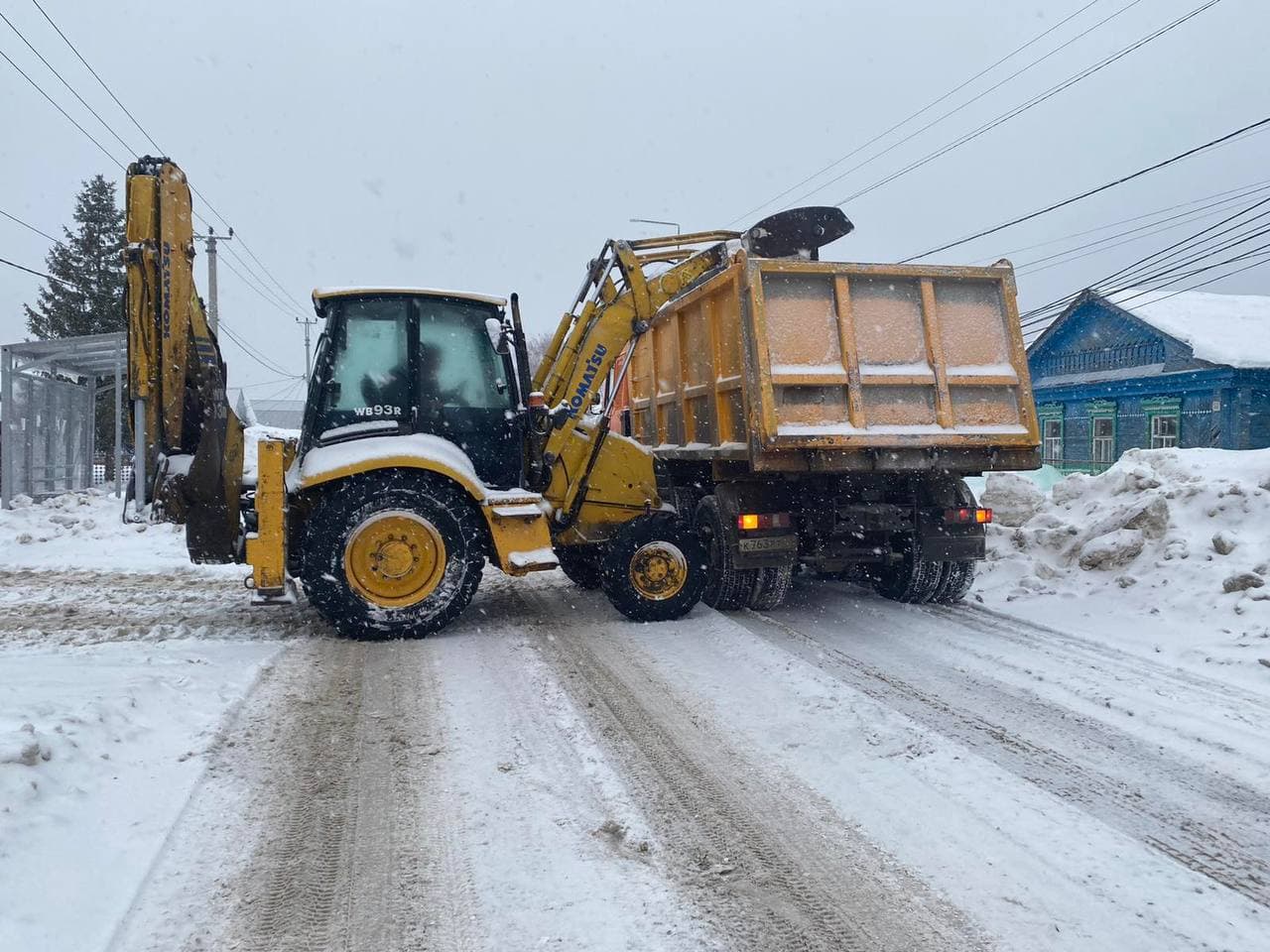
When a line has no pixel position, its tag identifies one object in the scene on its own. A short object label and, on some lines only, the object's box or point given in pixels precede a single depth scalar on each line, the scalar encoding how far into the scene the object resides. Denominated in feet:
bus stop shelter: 50.85
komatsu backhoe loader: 21.20
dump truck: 22.21
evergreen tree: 102.83
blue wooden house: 72.95
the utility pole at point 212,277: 91.56
